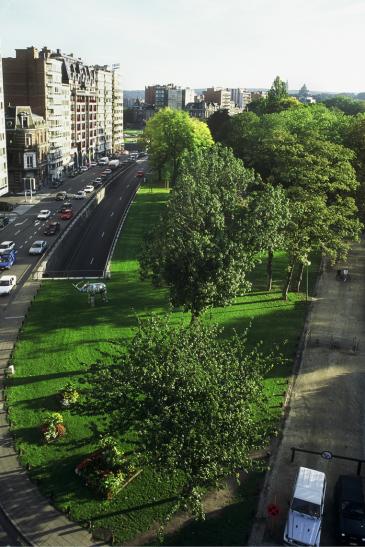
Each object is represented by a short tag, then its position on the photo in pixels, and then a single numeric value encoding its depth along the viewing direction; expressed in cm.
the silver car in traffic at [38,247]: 5947
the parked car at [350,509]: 2102
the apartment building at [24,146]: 9125
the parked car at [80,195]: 9456
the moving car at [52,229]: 6894
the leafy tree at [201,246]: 3266
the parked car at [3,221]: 7336
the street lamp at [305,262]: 4305
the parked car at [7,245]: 5978
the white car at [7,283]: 4622
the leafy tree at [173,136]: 9400
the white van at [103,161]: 13769
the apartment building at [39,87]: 9975
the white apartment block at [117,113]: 16538
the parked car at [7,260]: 5406
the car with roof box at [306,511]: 2073
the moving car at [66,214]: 7881
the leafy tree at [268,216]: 3553
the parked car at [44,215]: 7753
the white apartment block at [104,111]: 14538
